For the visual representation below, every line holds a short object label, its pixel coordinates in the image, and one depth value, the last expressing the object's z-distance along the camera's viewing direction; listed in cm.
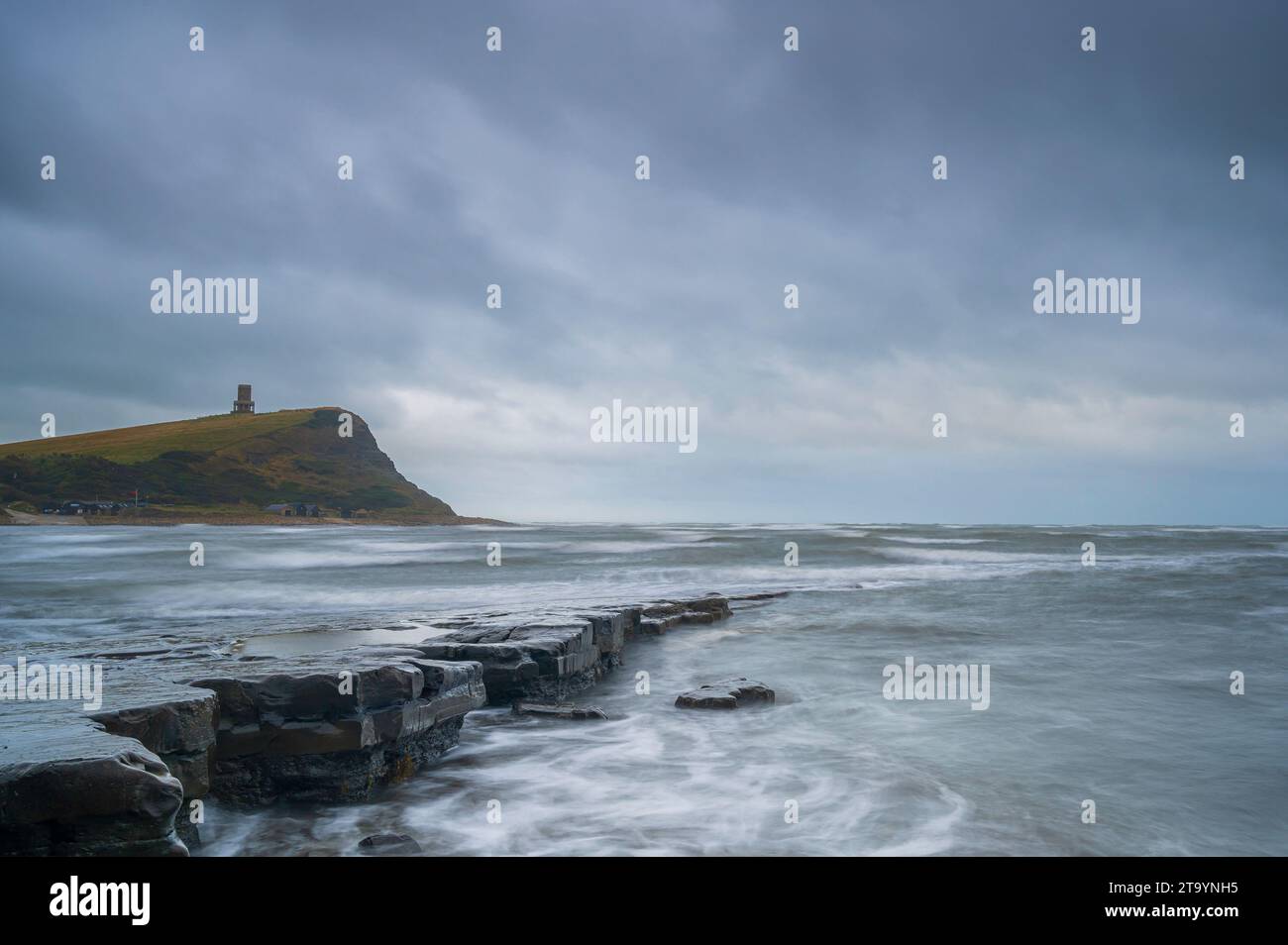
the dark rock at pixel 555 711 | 1012
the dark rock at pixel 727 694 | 1080
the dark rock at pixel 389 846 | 579
